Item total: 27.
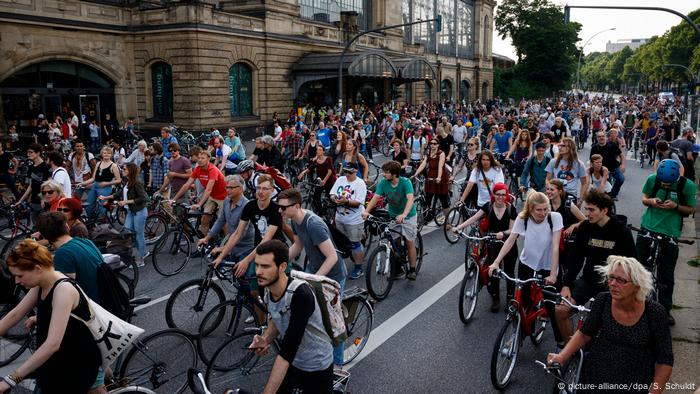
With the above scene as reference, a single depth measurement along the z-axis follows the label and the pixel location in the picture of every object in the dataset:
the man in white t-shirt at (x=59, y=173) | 8.57
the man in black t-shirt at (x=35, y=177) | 10.05
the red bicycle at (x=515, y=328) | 5.18
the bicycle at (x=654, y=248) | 6.66
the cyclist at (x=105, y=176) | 9.98
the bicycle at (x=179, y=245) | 8.99
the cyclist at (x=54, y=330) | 3.54
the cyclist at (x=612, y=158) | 11.39
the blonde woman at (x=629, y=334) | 3.58
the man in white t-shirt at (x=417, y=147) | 15.47
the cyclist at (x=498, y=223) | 7.14
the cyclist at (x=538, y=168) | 10.68
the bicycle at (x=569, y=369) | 4.25
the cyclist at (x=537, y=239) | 5.80
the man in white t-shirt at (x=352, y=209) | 7.84
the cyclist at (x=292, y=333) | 3.43
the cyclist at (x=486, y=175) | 8.98
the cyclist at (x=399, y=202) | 8.08
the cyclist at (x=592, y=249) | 5.18
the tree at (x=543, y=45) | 74.44
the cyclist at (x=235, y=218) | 6.61
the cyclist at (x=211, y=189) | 9.42
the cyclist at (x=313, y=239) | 5.05
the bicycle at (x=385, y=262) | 7.43
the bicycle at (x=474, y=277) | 6.71
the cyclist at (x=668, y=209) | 6.68
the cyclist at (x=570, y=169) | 9.03
